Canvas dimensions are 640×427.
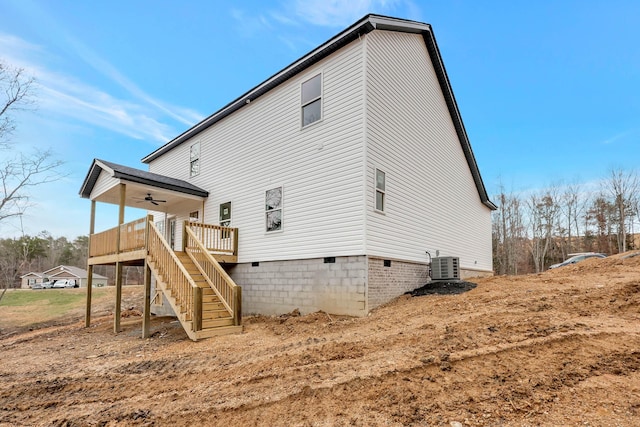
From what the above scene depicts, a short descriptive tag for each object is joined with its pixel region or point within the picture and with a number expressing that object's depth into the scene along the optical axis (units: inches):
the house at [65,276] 2167.8
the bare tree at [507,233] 1354.6
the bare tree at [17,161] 660.7
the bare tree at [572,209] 1491.1
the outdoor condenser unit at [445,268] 433.1
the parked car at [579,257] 843.4
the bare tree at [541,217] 1467.8
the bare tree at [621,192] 1314.0
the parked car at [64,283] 2038.6
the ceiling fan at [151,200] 525.3
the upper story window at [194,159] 567.2
